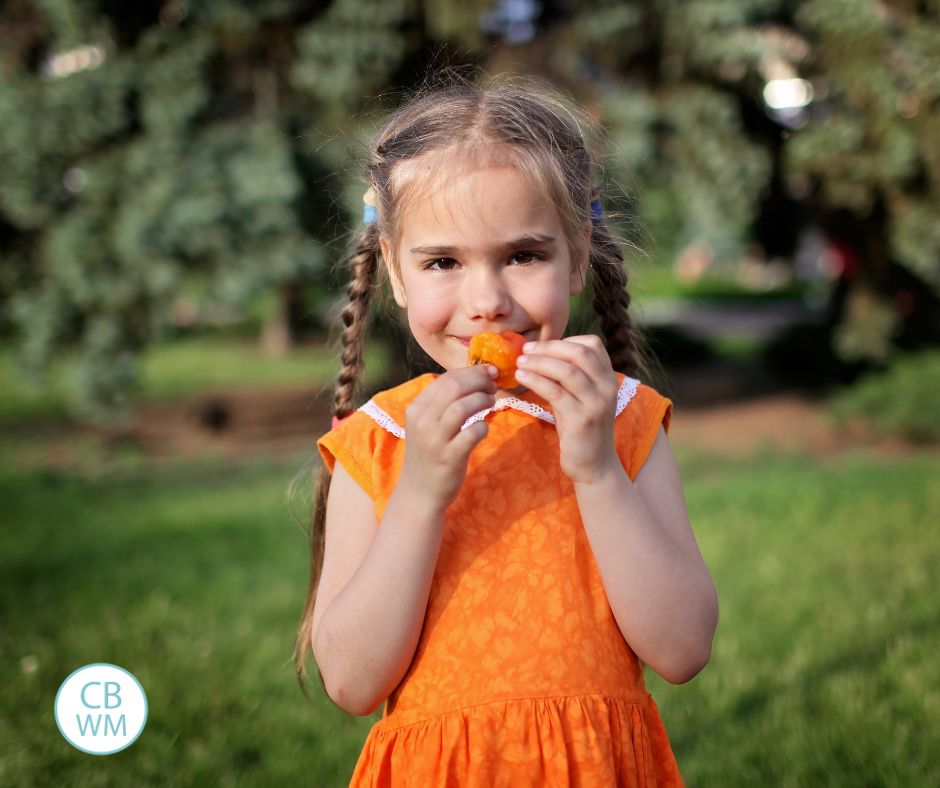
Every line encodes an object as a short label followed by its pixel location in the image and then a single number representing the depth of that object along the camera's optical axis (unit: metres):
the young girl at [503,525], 1.56
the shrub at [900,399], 7.95
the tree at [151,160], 6.97
